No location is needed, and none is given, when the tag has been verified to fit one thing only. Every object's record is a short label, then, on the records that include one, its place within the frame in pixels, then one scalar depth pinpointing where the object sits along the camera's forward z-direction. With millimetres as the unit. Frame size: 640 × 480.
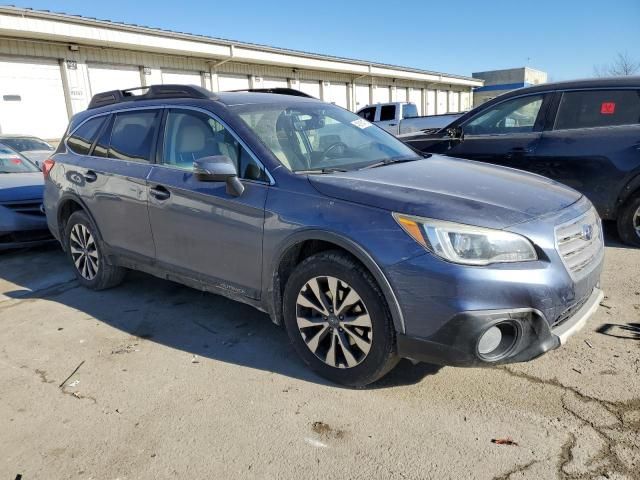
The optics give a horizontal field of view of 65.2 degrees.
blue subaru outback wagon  2473
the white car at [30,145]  10508
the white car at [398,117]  13656
